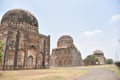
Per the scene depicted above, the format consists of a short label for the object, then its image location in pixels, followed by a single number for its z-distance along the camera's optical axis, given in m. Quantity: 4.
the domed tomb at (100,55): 71.29
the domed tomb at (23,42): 21.90
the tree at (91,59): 57.06
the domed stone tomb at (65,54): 47.25
